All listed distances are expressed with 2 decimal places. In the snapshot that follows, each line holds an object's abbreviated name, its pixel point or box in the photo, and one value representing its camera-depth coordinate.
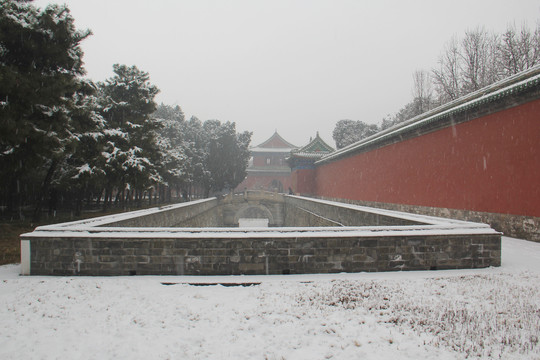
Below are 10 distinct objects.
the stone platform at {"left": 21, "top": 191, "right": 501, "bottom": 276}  5.61
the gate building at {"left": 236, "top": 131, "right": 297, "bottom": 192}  51.88
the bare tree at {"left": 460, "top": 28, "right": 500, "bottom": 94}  22.70
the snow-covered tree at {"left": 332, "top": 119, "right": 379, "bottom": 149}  46.44
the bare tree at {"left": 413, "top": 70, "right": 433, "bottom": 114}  30.58
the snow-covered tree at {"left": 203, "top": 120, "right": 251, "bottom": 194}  34.12
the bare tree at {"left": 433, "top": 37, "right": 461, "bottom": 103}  25.03
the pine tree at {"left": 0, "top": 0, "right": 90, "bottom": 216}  9.67
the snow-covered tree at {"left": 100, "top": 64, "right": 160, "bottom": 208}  15.46
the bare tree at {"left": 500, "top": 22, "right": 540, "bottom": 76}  20.42
